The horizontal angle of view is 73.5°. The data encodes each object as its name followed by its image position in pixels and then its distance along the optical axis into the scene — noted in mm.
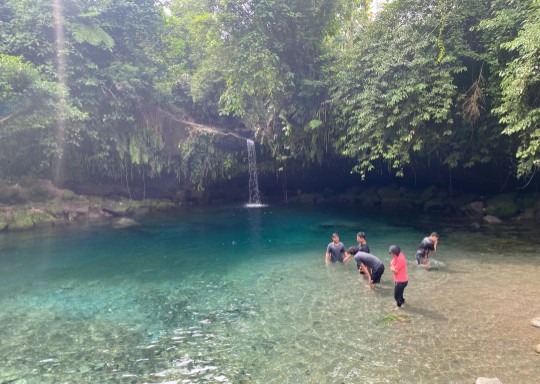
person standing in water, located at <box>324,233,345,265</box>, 13680
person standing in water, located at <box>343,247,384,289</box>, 10766
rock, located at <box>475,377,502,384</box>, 5879
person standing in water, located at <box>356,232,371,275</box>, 11914
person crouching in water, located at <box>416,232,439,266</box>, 12672
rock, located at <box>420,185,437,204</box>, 27031
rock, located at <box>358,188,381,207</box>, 30375
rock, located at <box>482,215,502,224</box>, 20344
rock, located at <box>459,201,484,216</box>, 22847
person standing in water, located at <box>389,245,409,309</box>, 9227
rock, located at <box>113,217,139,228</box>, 23784
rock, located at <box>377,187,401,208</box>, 29138
